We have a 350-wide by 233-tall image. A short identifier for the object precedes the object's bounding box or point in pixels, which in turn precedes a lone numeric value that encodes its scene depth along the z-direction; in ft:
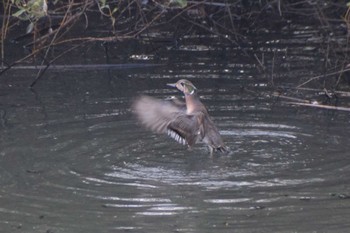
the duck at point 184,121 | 63.62
